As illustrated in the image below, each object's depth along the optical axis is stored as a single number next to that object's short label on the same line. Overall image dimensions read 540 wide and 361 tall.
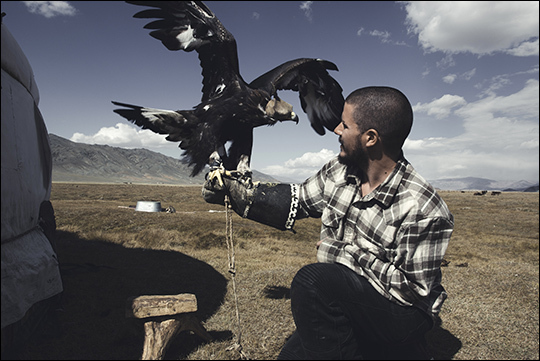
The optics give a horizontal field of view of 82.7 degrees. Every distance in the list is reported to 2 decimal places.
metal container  12.59
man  1.98
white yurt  2.30
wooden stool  2.82
